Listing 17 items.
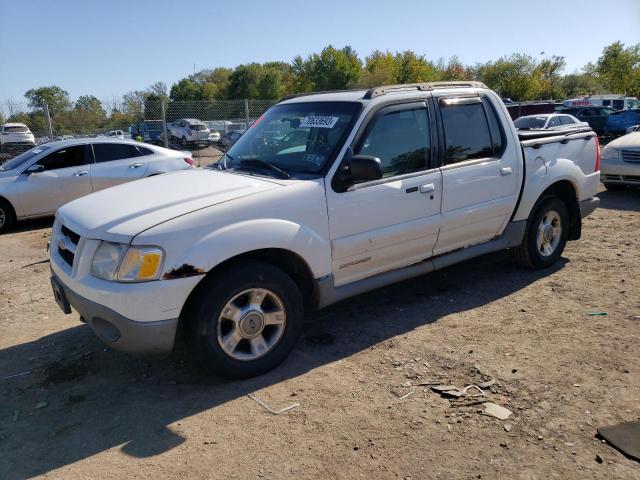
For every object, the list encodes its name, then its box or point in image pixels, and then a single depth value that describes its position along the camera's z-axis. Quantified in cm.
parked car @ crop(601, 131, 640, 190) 1010
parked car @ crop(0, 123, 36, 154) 1692
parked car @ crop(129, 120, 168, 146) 1628
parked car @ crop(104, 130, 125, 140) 1886
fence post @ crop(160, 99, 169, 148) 1474
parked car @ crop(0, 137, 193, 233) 932
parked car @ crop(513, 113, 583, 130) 1827
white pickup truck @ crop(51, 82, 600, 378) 334
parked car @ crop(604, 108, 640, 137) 2625
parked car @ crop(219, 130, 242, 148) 2026
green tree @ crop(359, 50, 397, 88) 6825
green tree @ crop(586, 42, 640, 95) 5712
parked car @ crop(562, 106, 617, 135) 2873
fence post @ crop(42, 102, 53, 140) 1556
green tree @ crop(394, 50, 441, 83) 6706
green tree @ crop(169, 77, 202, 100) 8544
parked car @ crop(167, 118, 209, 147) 1881
